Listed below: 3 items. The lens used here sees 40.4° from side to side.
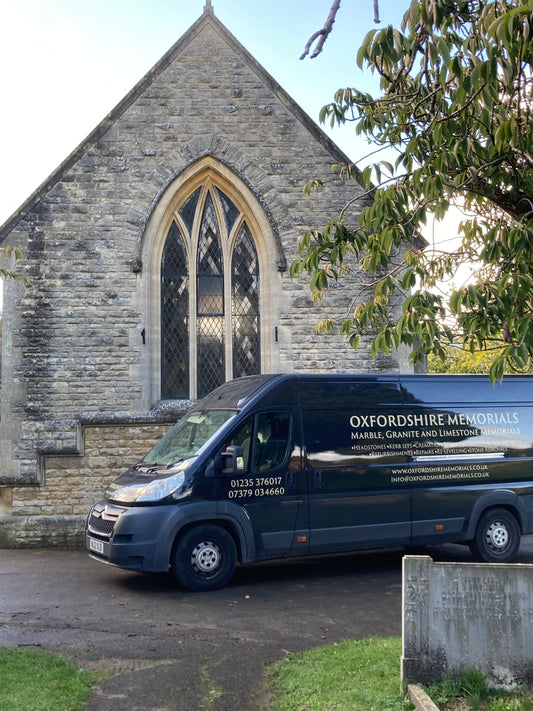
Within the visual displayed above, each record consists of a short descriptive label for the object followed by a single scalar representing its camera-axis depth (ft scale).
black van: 26.23
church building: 38.04
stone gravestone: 15.06
